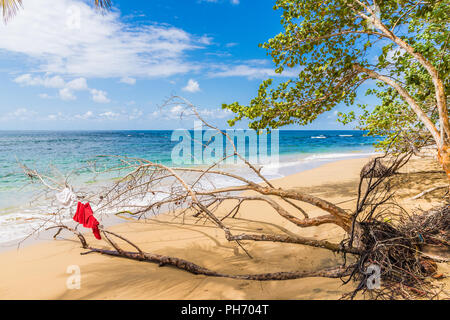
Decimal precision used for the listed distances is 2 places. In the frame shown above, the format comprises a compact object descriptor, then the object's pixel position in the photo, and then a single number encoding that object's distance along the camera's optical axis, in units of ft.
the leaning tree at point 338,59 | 16.97
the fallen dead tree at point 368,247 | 8.52
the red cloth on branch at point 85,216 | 11.14
